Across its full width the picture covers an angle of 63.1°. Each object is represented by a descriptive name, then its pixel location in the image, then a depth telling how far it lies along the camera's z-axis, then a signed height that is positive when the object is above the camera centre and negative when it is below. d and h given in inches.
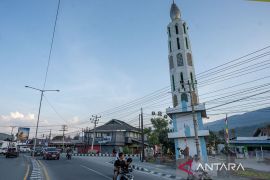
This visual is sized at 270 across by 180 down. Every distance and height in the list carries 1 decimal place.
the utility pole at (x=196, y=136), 749.0 +46.6
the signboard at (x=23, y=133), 2925.7 +240.6
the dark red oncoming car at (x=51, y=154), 1207.2 -13.8
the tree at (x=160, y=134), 1403.8 +100.2
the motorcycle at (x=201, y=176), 451.5 -51.7
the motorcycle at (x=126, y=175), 349.4 -37.6
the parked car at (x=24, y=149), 2797.2 +32.8
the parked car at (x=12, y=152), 1359.3 -1.6
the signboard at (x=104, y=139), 2271.2 +117.9
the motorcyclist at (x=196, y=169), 465.2 -40.0
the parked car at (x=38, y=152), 1702.8 -3.8
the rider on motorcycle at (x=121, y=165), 355.0 -23.2
